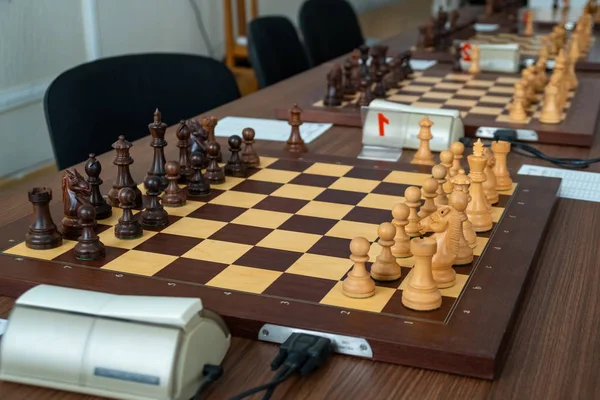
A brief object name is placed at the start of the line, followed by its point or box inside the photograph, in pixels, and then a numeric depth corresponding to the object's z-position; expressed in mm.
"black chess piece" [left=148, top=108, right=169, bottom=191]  1535
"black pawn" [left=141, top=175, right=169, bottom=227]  1392
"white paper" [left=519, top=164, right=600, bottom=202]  1652
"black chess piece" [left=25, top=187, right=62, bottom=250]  1305
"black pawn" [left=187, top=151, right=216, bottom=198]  1554
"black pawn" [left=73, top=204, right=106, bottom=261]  1250
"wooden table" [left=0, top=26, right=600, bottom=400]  961
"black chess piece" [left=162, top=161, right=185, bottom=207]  1477
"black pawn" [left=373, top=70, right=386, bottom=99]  2379
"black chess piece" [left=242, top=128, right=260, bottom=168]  1723
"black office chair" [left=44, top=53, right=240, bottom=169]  2074
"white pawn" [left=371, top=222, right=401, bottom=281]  1179
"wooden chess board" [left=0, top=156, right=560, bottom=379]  1043
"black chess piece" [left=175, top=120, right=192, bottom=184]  1604
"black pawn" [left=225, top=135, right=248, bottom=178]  1670
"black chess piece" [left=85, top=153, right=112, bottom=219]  1398
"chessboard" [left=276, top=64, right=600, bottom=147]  2035
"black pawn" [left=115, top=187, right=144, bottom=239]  1329
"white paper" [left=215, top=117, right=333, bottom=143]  2068
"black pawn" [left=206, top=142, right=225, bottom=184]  1623
